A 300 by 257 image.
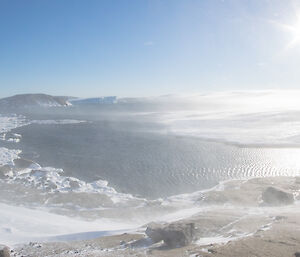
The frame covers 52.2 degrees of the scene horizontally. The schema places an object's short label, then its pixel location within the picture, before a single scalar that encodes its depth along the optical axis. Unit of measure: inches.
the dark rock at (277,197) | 1102.4
